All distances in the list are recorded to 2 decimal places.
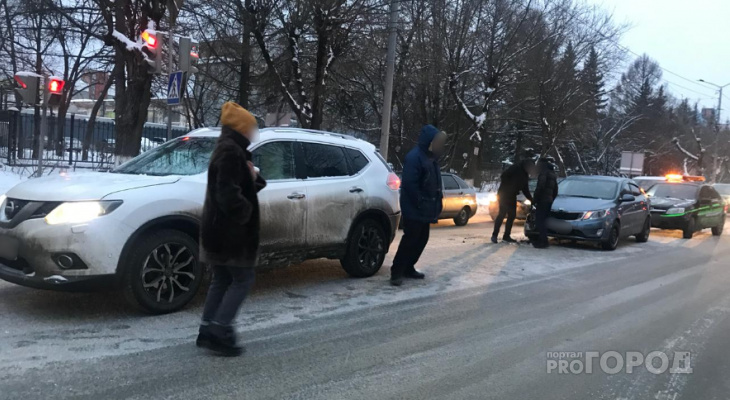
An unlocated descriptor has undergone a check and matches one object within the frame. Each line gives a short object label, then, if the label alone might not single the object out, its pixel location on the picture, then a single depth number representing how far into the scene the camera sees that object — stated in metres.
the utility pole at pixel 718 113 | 46.47
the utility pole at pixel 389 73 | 16.25
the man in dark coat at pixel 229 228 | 3.99
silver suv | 4.58
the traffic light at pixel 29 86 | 11.62
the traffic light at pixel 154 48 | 10.77
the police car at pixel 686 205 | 15.23
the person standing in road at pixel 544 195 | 10.73
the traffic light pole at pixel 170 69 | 10.46
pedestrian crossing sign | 9.82
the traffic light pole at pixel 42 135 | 11.08
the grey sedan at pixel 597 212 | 11.13
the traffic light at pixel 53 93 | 11.92
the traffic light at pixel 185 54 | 10.02
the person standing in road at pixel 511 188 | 11.05
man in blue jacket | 6.81
